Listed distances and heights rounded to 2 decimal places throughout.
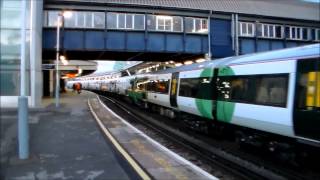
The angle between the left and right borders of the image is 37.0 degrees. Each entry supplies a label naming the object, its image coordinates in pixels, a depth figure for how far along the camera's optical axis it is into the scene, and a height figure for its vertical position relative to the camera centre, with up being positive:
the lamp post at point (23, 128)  11.16 -1.01
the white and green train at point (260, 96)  10.36 -0.25
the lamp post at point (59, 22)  31.53 +4.64
